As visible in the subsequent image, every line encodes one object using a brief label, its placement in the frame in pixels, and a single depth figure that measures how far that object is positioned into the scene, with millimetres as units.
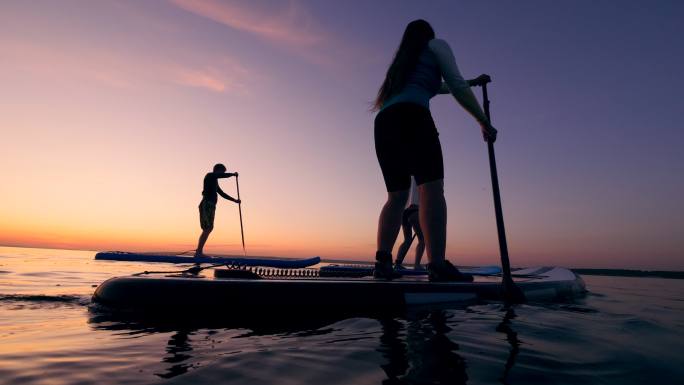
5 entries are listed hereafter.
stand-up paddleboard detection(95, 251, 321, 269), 8445
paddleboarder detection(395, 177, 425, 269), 8438
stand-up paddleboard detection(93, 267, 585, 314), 2619
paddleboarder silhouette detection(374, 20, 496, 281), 3340
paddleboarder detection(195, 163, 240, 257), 9938
